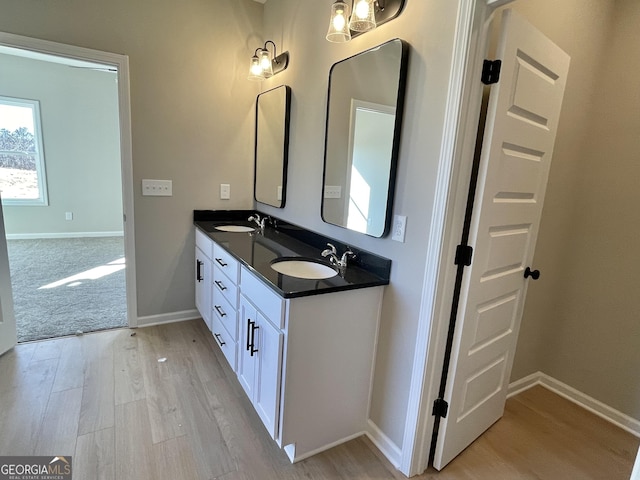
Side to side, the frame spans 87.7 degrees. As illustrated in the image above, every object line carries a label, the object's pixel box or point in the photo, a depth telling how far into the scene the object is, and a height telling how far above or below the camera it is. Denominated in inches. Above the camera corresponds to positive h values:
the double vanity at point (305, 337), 55.7 -29.0
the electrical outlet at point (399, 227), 58.4 -7.9
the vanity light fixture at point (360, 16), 57.2 +28.6
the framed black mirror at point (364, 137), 59.4 +8.5
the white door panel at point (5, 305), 86.8 -38.9
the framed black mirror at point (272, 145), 96.8 +8.7
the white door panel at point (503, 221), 50.9 -5.5
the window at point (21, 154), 197.6 +1.7
